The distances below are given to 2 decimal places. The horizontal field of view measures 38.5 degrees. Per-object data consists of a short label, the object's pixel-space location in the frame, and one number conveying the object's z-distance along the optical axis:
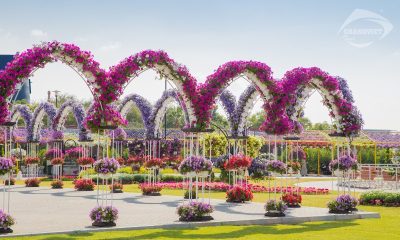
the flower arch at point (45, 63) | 13.07
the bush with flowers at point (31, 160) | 29.91
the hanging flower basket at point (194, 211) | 14.70
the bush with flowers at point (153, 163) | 24.75
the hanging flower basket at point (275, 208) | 15.73
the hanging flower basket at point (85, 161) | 26.12
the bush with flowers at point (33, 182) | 28.48
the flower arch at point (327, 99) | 16.62
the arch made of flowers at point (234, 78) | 15.69
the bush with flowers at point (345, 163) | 17.30
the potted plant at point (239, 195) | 20.05
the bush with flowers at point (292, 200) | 18.47
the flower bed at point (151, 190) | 23.56
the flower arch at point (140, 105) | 26.53
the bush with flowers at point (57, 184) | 27.09
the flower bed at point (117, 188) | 25.08
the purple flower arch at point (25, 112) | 30.16
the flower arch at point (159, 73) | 14.41
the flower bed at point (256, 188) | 25.69
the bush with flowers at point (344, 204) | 16.56
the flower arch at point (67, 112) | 27.65
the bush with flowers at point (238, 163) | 20.09
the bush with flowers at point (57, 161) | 28.53
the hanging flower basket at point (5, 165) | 13.15
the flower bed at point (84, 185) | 25.88
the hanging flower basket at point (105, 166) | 14.29
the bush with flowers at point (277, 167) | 16.95
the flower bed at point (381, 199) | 19.83
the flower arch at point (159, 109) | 25.17
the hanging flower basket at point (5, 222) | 12.64
